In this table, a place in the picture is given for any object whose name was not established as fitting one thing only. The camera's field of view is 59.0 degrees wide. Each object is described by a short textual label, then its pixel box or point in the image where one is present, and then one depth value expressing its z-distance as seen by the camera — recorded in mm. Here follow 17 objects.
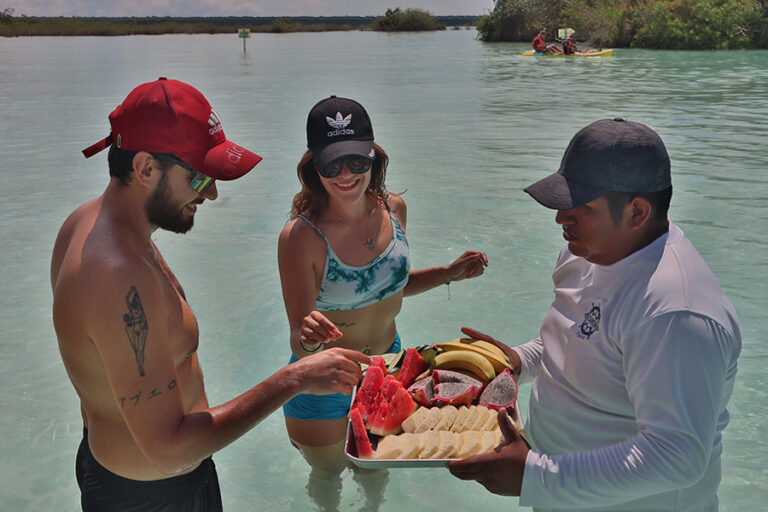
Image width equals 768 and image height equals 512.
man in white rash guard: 1743
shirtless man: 1924
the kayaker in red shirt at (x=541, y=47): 35844
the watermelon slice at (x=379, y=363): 2896
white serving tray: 2295
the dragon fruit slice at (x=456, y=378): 2742
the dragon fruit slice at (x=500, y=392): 2619
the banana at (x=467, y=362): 2783
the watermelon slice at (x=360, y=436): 2402
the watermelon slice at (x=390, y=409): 2543
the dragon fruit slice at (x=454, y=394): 2691
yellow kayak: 33469
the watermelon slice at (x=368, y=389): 2668
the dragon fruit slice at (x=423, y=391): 2744
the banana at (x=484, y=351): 2793
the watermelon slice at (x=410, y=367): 2893
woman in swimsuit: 3137
